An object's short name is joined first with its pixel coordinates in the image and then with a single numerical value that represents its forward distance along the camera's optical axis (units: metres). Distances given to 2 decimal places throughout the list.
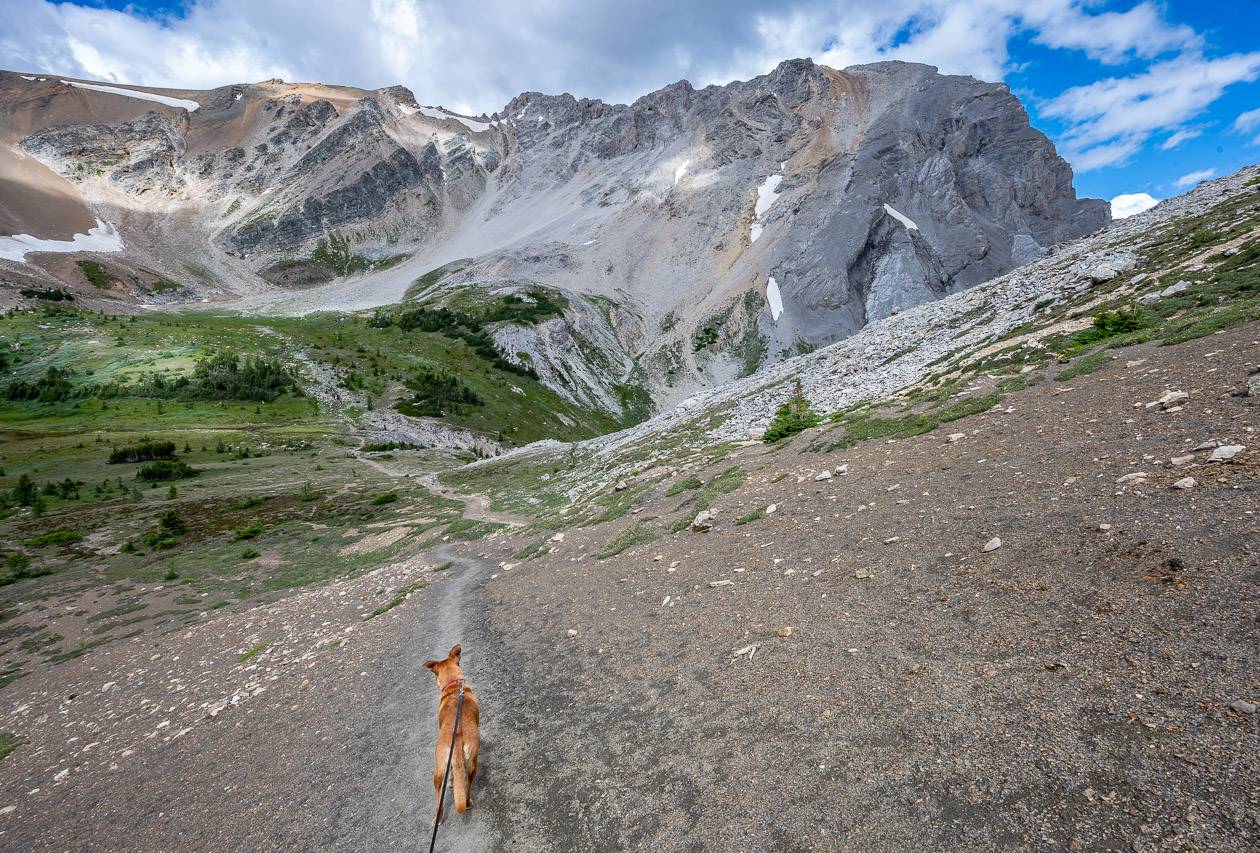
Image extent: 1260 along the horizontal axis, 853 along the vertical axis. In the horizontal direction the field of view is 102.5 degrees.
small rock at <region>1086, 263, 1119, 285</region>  26.23
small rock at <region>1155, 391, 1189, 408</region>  10.52
